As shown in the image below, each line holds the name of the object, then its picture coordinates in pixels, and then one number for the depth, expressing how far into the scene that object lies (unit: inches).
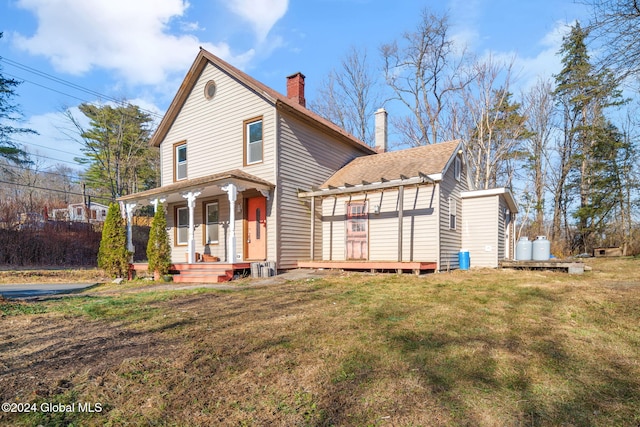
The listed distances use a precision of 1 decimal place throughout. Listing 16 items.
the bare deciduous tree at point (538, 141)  926.4
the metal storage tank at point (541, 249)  477.7
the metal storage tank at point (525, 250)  489.1
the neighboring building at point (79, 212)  772.6
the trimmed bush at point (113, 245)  425.1
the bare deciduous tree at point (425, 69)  880.3
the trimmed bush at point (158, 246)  401.4
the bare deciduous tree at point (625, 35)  301.0
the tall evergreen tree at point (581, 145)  854.5
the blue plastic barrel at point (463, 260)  470.7
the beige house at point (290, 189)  423.8
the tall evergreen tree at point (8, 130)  745.0
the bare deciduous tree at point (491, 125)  812.6
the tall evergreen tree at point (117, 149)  1130.0
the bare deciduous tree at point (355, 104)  1023.6
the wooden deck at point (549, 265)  396.5
